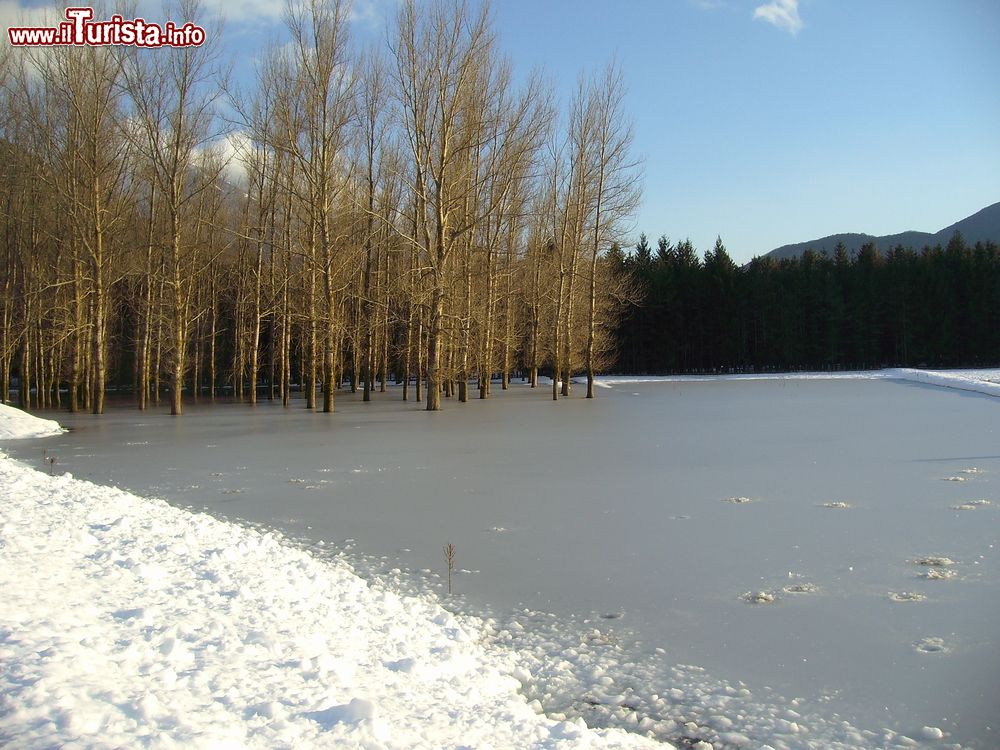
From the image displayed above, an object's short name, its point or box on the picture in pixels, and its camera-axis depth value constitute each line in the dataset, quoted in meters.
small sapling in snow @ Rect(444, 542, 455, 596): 5.56
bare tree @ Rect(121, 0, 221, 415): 23.39
